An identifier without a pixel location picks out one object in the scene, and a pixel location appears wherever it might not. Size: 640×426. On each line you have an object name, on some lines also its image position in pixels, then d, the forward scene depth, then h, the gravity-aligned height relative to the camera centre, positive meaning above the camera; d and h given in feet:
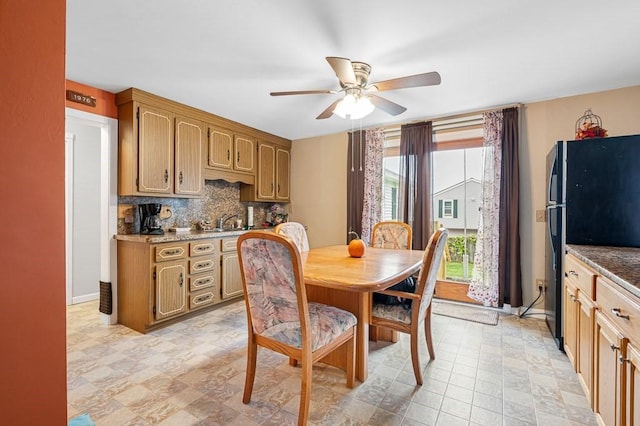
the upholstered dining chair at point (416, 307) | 6.00 -2.11
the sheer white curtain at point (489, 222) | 10.62 -0.35
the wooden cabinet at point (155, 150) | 9.61 +2.11
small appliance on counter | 10.00 -0.19
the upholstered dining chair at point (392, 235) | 10.09 -0.82
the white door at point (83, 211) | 11.69 +0.01
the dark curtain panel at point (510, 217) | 10.34 -0.15
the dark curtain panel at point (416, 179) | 11.77 +1.36
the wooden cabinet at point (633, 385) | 3.46 -2.12
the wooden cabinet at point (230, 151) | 12.09 +2.69
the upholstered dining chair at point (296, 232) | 8.68 -0.64
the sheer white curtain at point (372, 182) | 13.14 +1.37
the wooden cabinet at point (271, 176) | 14.34 +1.88
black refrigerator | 6.48 +0.49
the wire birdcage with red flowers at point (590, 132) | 7.12 +2.01
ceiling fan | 6.32 +2.99
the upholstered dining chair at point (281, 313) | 4.68 -1.79
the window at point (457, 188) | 11.75 +1.00
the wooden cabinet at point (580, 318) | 5.18 -2.16
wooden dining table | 5.09 -1.19
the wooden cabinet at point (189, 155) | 10.75 +2.14
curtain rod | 10.50 +3.86
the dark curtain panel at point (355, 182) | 13.58 +1.44
